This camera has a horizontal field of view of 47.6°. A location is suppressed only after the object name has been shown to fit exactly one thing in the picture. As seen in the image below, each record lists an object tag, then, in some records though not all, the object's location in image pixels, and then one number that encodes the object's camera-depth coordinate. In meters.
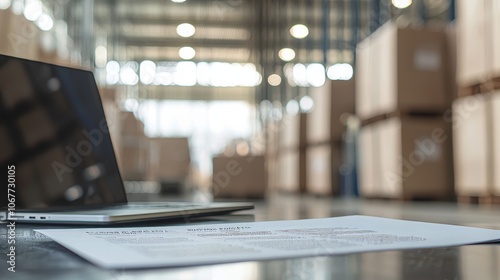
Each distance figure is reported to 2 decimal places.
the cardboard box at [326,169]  5.74
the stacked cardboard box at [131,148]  5.69
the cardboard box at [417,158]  4.02
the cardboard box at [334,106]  5.58
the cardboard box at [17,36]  2.30
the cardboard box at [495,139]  3.08
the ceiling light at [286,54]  10.82
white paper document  0.59
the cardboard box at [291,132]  7.05
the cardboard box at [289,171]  7.22
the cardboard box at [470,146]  3.27
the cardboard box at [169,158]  7.46
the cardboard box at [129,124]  5.67
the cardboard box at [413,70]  4.05
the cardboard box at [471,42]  3.28
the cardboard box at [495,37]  3.07
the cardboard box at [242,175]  4.73
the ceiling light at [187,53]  14.68
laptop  1.07
